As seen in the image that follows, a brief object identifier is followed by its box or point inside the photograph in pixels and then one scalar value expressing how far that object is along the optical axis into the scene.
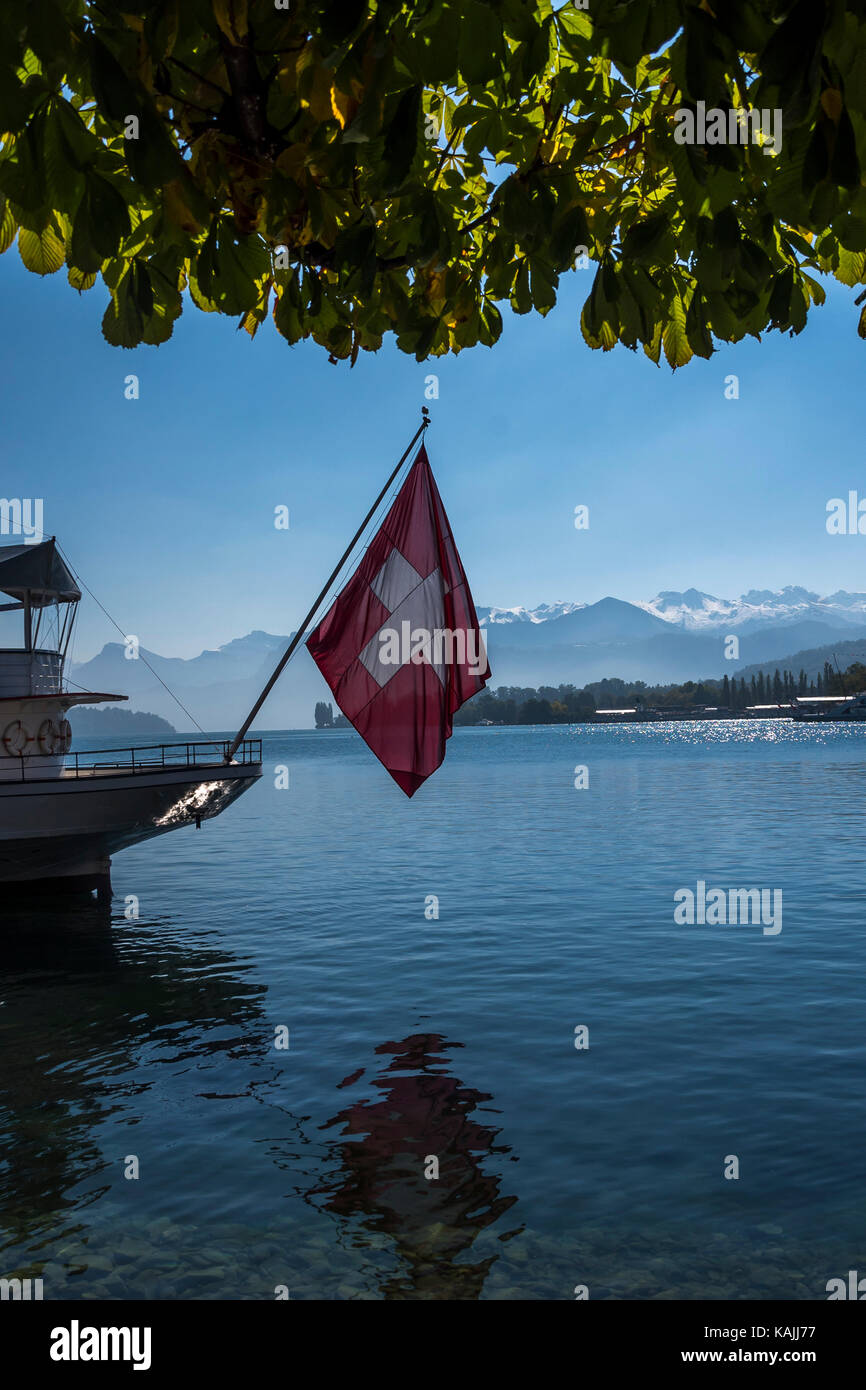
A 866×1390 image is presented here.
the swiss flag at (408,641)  10.34
